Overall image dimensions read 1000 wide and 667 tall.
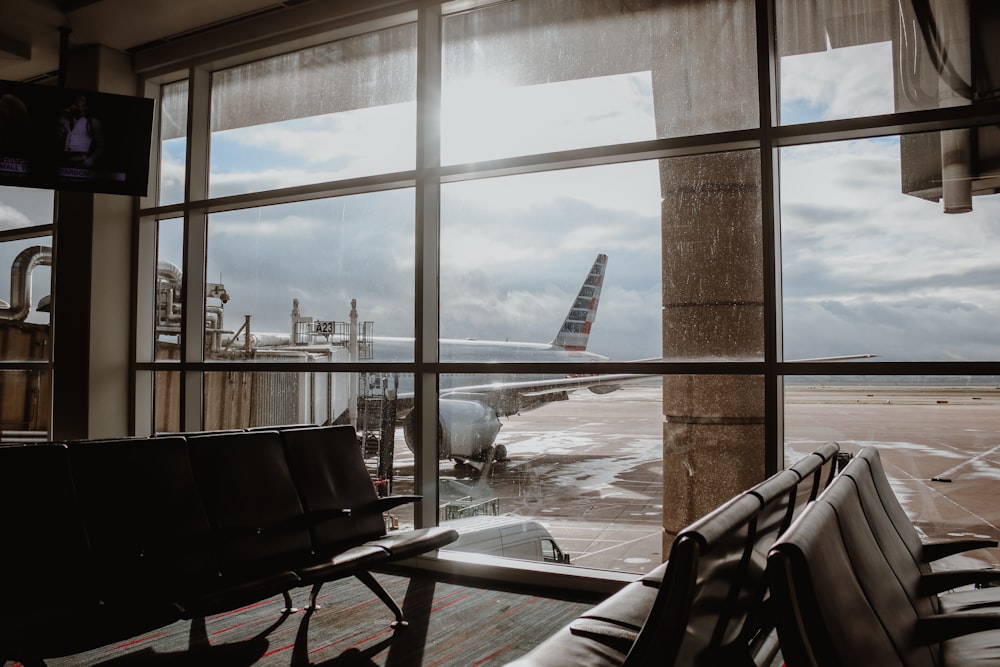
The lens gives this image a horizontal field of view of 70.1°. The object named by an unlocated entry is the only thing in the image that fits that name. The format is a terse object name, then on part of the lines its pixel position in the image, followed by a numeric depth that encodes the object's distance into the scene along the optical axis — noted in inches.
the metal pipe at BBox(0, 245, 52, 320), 243.8
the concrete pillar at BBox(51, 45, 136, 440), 212.4
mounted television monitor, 177.6
